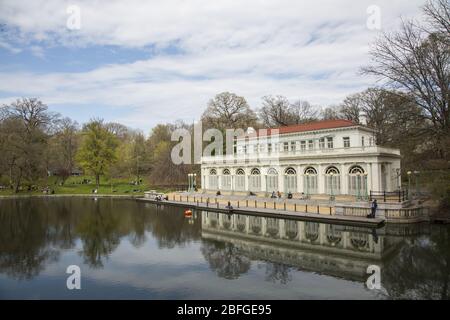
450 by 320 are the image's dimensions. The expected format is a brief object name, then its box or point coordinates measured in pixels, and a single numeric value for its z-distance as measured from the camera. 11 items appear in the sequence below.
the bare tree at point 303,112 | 68.94
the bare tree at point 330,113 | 67.88
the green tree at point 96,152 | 61.25
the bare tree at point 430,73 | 22.42
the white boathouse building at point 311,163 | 32.84
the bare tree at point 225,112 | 62.53
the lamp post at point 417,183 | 29.52
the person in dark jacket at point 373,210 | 25.28
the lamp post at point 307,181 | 37.34
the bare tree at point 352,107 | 59.56
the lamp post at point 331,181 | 35.04
